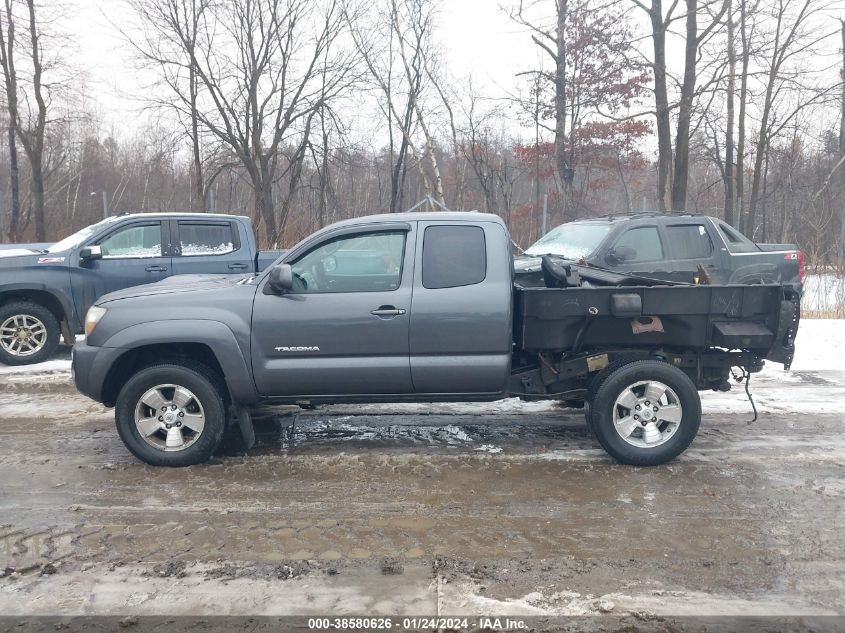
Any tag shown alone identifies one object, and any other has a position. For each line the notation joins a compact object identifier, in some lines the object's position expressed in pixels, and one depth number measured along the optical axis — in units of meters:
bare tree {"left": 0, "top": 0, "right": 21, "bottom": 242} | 18.34
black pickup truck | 9.17
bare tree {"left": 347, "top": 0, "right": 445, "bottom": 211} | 22.53
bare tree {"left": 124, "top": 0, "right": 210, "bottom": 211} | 19.25
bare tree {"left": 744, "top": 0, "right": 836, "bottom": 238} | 17.66
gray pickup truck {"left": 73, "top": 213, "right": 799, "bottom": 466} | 5.01
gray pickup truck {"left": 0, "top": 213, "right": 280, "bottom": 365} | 8.71
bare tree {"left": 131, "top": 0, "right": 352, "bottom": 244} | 19.80
